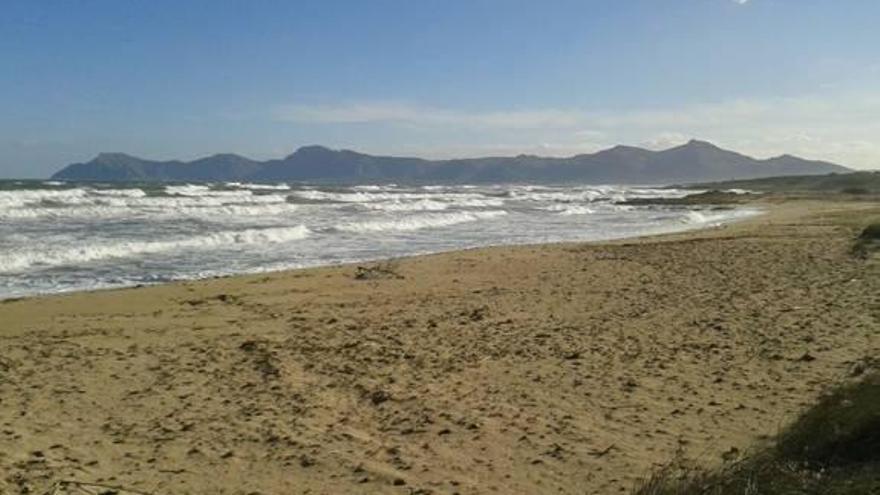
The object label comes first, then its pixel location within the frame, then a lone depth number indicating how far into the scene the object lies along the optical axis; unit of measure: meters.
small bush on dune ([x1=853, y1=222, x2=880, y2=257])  16.48
